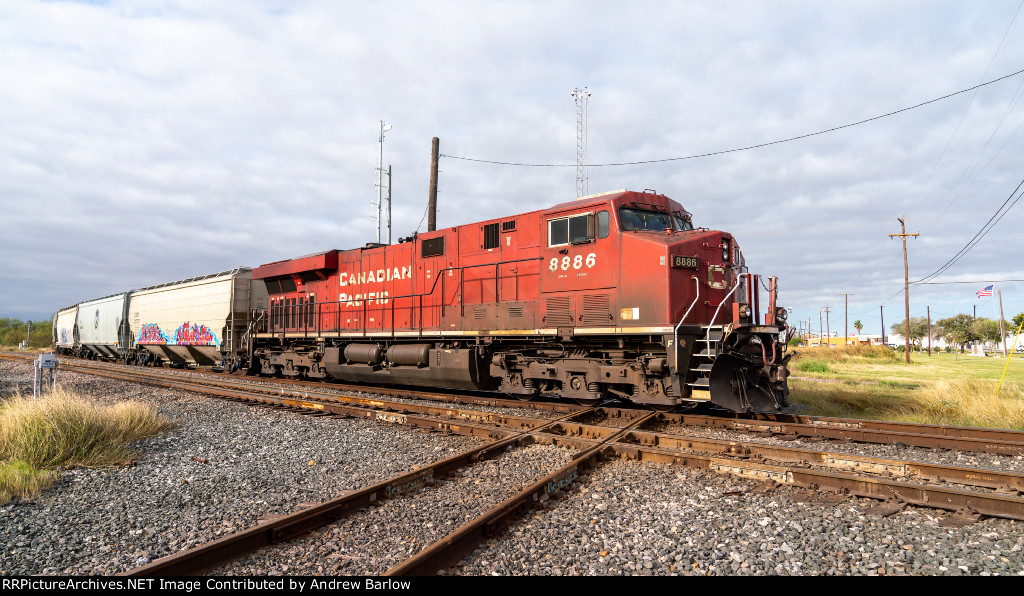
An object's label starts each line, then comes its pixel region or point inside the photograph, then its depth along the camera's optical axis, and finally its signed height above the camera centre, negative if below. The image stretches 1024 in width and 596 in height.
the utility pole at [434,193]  18.61 +4.77
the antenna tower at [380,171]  28.21 +8.22
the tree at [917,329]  88.25 -0.17
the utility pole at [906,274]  32.00 +3.25
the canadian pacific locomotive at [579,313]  8.30 +0.28
